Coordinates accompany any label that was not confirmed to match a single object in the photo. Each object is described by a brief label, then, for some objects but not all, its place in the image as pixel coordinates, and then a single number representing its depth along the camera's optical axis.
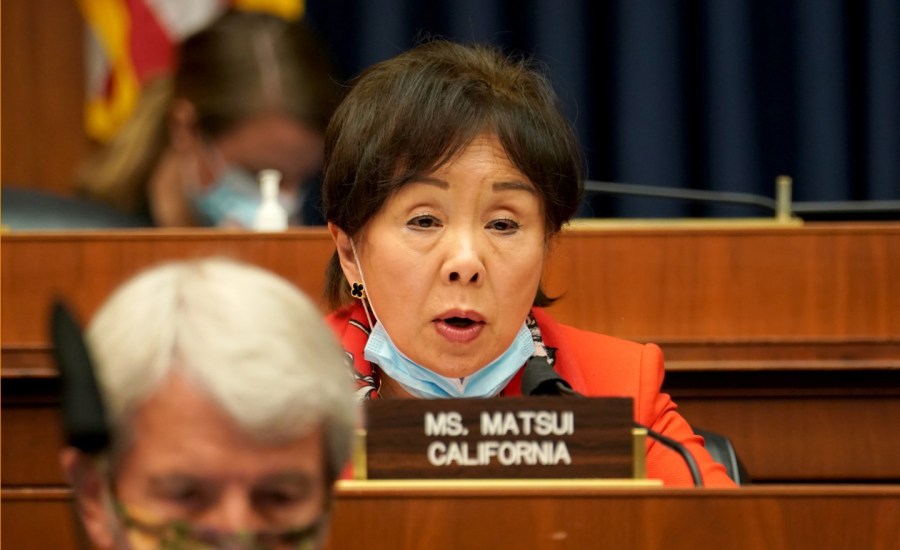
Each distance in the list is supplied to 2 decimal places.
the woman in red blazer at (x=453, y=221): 5.27
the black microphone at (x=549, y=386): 5.07
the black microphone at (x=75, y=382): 4.31
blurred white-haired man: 4.50
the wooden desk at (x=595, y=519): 4.92
